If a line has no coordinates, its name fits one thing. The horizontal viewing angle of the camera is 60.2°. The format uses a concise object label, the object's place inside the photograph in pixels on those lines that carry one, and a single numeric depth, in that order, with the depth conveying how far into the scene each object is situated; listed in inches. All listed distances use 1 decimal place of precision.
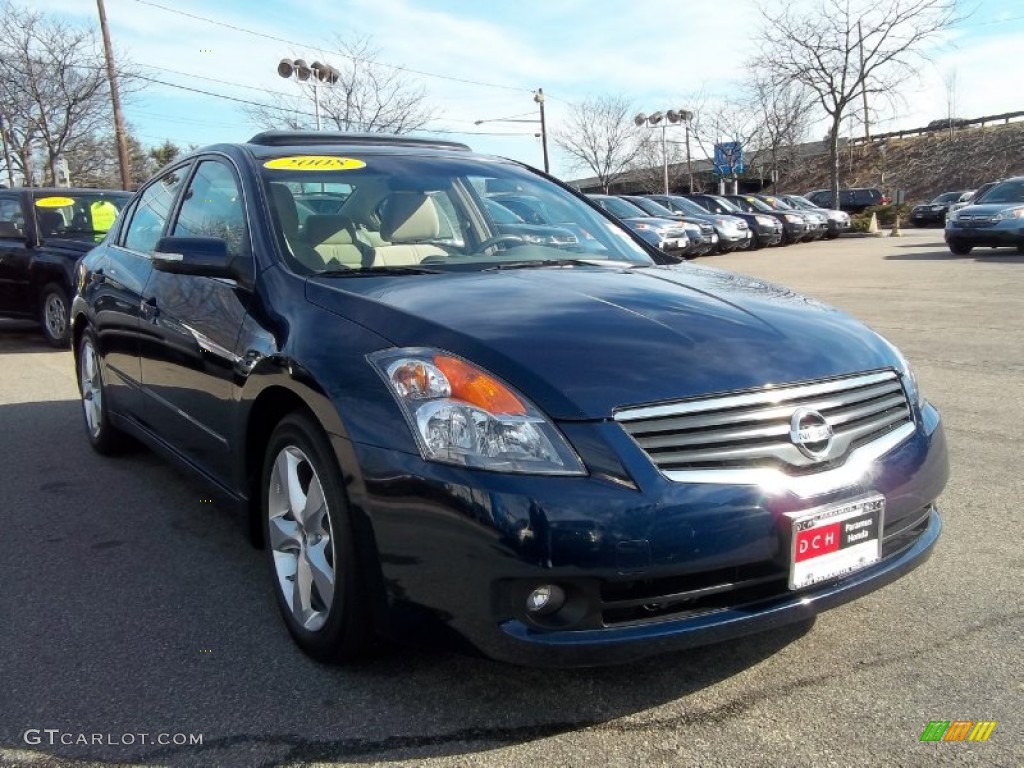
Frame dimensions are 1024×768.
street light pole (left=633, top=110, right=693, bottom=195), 1945.1
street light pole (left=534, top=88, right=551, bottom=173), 1605.6
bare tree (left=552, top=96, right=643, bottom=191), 2279.8
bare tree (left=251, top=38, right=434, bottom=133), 1262.3
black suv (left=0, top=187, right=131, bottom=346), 364.5
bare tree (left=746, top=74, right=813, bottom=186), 1831.9
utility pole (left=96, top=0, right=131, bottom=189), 880.3
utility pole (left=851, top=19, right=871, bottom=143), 1294.3
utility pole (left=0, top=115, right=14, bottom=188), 1124.9
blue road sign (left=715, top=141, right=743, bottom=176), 1961.1
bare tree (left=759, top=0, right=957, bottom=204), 1293.1
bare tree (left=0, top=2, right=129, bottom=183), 1077.8
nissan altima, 84.0
